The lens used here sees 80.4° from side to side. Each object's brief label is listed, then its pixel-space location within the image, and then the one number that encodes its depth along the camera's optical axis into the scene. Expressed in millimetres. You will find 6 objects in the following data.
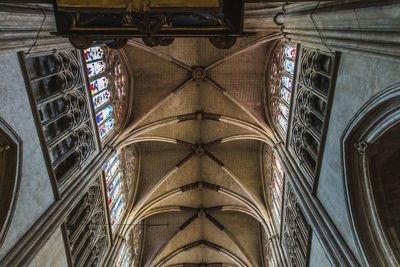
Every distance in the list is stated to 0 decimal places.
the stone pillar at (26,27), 4578
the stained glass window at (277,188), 11891
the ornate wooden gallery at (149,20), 3949
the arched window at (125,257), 12680
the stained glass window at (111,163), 11349
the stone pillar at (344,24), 3459
